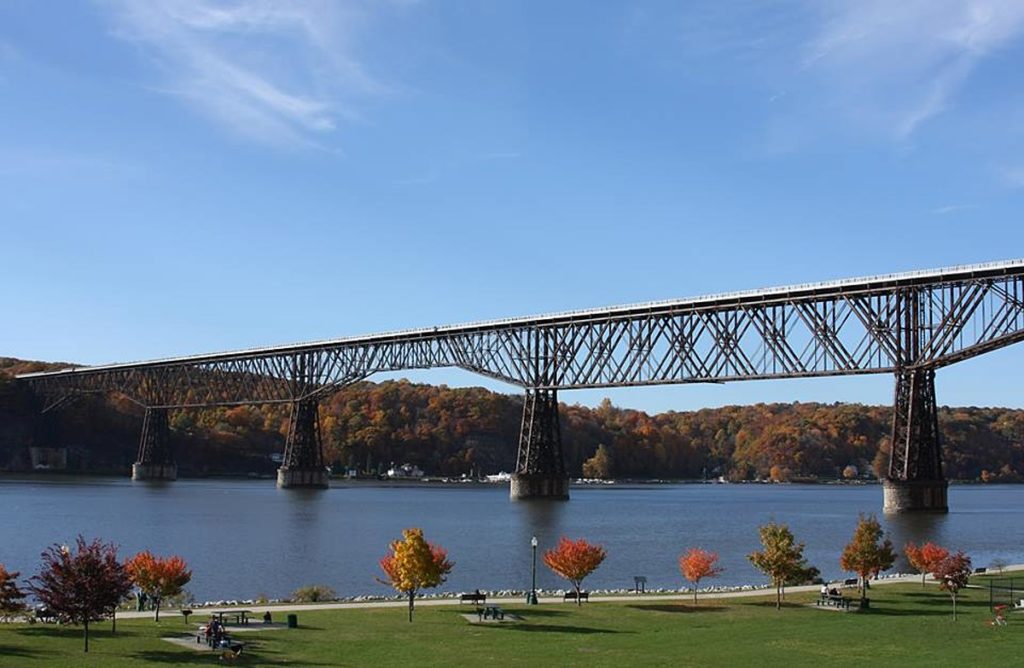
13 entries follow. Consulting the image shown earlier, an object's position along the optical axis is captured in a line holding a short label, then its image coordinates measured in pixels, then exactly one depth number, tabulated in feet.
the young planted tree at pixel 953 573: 132.16
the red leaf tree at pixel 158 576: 125.49
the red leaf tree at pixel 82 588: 105.91
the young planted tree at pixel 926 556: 156.97
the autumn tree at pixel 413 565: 129.90
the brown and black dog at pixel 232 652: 99.77
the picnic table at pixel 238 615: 119.03
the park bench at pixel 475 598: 135.85
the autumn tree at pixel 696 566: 144.66
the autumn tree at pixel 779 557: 142.72
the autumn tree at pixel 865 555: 148.66
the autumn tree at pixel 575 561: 142.00
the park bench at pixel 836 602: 136.67
